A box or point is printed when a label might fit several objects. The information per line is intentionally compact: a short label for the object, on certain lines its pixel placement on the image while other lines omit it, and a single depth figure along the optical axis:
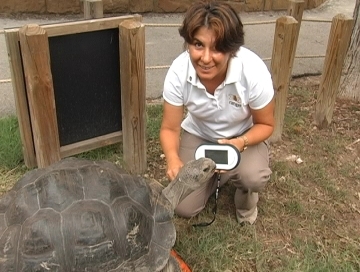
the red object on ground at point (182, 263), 2.38
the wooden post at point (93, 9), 3.36
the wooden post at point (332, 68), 3.47
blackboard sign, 2.68
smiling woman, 2.21
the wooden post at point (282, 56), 3.21
